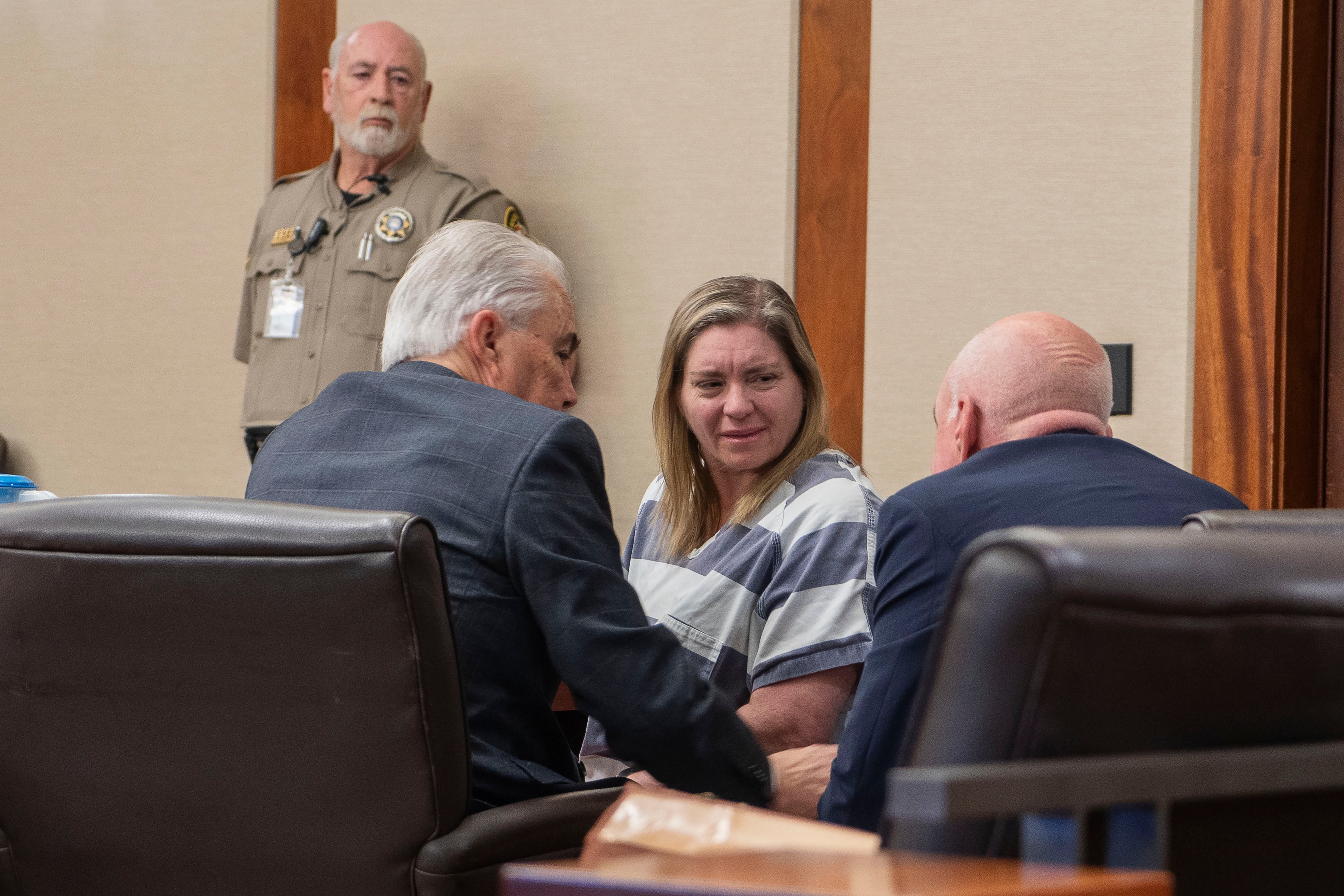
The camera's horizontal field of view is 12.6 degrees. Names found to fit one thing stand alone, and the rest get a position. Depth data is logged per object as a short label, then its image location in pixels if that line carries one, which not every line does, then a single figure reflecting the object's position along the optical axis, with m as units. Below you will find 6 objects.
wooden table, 3.04
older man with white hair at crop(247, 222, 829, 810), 7.12
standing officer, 8.68
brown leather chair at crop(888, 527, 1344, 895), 3.40
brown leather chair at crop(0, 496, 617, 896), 5.85
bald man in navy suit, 7.19
